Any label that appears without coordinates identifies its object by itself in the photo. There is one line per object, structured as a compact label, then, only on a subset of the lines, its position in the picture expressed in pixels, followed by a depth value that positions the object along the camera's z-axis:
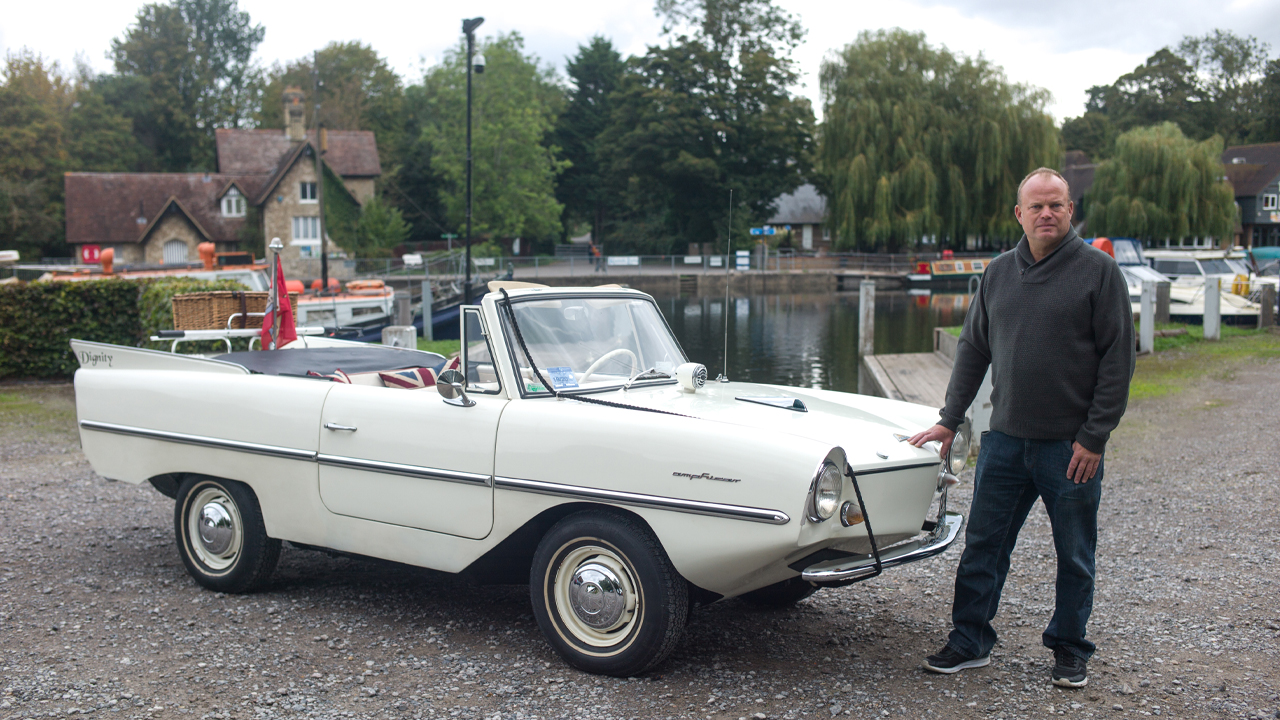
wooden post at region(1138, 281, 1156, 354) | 17.47
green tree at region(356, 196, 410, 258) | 50.41
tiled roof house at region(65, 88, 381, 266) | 52.00
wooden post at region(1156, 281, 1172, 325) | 21.67
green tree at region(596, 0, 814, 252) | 57.75
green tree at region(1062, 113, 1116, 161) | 92.06
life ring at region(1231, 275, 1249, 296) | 26.00
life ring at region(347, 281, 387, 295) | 26.02
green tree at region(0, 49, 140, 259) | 54.88
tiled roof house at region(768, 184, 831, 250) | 73.69
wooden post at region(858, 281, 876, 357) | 20.36
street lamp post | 19.25
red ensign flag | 7.45
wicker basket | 9.61
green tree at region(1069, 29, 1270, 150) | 85.81
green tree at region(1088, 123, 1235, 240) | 44.81
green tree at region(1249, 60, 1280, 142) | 83.50
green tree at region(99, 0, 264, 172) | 74.81
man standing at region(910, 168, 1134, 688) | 3.73
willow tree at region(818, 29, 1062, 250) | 48.03
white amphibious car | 3.83
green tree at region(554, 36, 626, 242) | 72.50
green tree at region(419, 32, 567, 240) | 58.72
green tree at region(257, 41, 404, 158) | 70.00
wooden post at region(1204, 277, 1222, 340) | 19.36
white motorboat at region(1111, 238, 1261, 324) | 22.66
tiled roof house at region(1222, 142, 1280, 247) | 68.12
